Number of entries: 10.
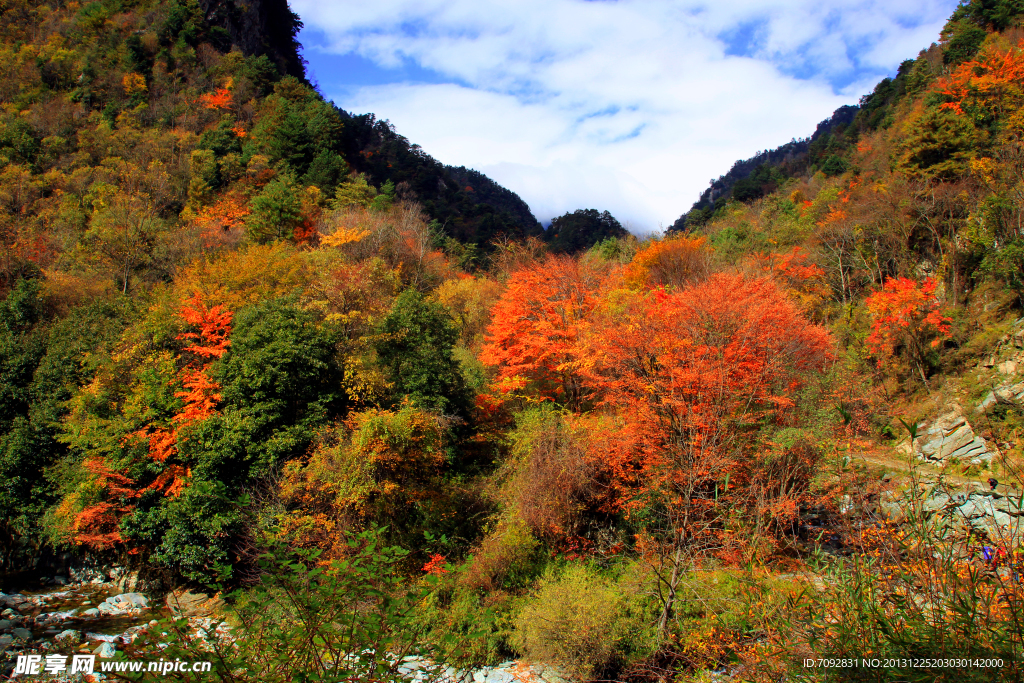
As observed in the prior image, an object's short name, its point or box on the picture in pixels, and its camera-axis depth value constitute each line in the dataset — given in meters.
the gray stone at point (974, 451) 14.48
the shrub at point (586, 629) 10.08
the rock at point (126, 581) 15.56
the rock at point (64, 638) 11.36
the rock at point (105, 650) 10.98
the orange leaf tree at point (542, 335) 18.44
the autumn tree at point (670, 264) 28.94
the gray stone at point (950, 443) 15.13
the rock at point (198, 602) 14.39
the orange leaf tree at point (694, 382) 12.23
